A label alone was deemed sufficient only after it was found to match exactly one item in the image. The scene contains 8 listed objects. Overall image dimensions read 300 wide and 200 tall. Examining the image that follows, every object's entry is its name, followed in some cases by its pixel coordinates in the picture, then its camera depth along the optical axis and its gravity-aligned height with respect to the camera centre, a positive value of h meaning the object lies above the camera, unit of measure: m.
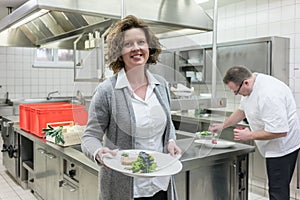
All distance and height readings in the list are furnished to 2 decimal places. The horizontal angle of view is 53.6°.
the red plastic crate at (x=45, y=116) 3.02 -0.26
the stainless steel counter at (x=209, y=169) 1.97 -0.55
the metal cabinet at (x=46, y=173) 2.68 -0.79
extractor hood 1.93 +0.60
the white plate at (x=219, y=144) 2.02 -0.39
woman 1.18 -0.08
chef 2.31 -0.24
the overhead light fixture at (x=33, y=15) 2.08 +0.57
